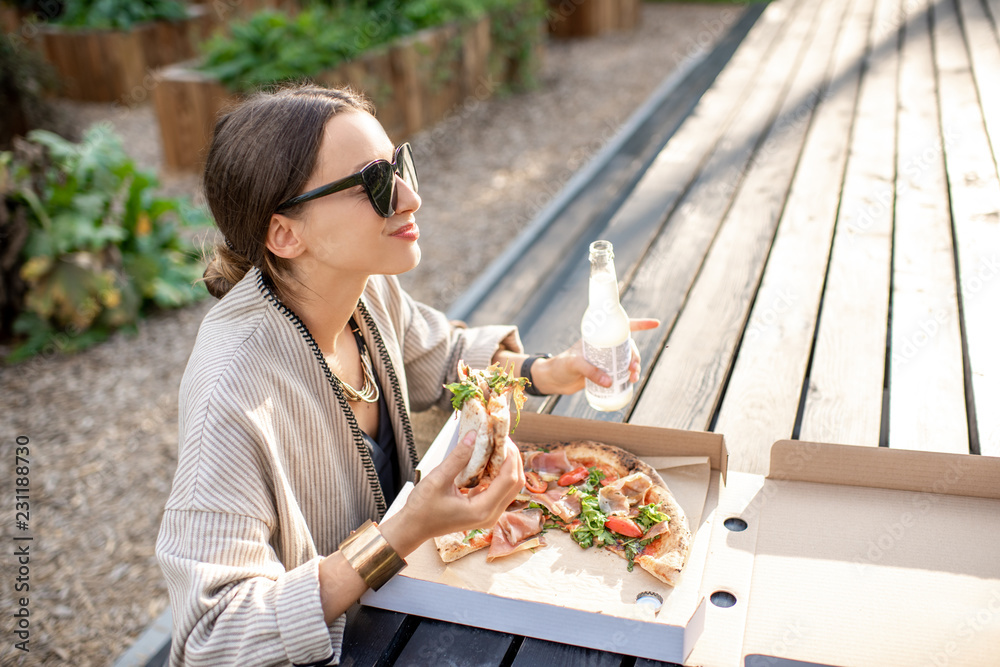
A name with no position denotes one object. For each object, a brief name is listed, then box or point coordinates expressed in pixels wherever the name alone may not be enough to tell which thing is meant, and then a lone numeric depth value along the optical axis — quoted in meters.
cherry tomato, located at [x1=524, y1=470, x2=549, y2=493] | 1.77
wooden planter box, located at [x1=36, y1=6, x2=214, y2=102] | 10.29
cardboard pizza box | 1.39
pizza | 1.58
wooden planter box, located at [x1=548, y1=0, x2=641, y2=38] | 12.63
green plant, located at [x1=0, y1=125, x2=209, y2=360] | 5.06
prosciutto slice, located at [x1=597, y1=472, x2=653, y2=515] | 1.70
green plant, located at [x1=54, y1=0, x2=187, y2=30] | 10.42
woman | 1.51
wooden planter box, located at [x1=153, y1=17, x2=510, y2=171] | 7.70
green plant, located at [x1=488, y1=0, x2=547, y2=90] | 9.66
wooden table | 1.99
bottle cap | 1.46
